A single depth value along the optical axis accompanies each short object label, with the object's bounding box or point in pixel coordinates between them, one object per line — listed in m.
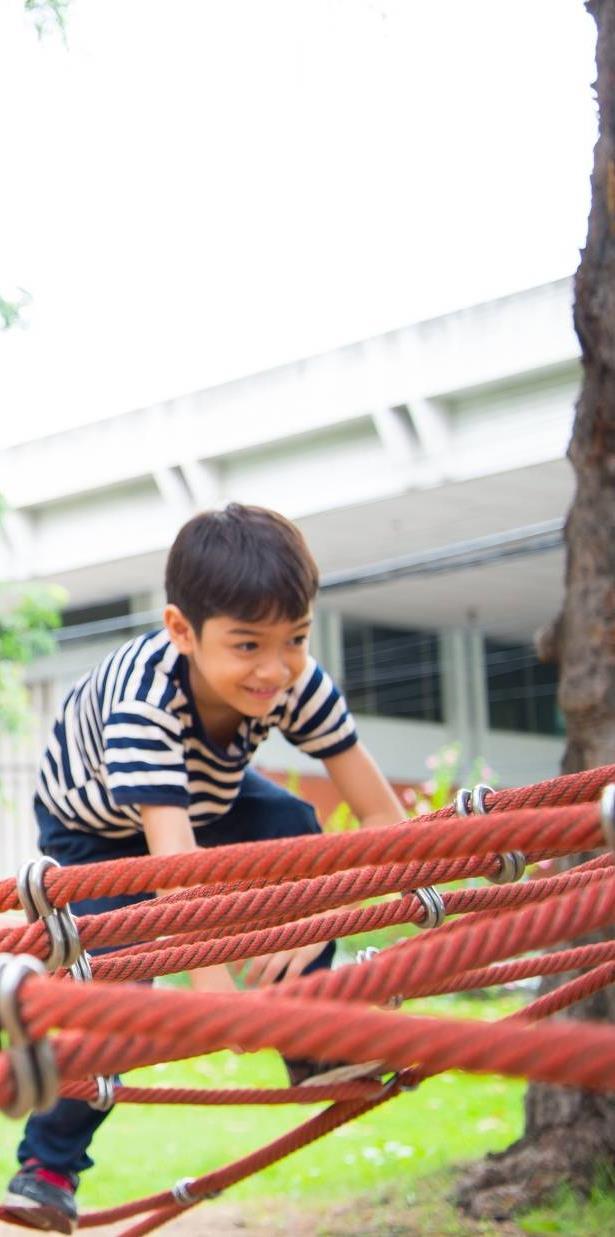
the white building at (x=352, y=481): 9.29
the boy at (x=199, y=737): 2.25
